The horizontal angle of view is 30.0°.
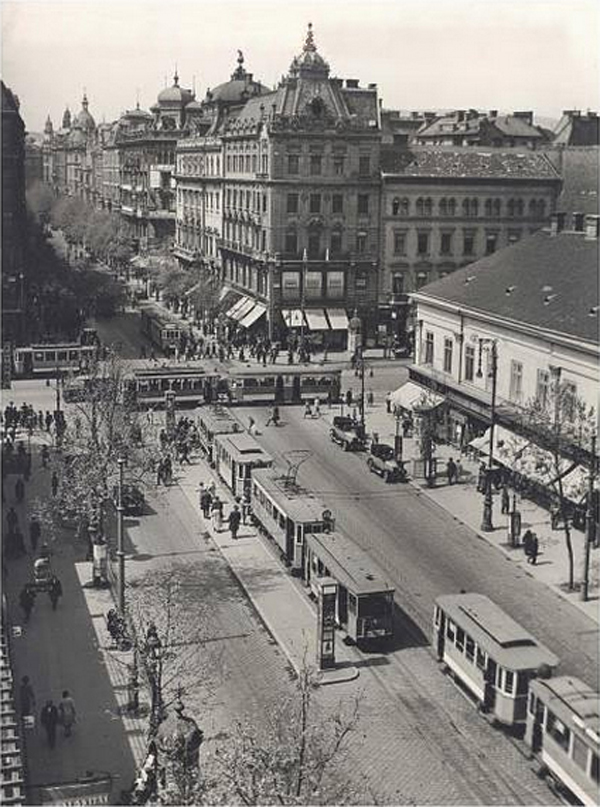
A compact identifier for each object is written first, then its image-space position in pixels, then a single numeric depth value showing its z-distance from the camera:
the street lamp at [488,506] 39.41
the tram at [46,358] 67.44
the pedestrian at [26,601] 31.42
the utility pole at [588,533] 32.03
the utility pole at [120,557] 29.66
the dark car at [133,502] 41.50
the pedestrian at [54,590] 32.44
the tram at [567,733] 21.44
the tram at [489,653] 24.69
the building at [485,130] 111.44
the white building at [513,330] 43.78
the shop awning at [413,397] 51.56
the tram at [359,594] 29.09
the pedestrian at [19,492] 42.00
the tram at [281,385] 61.94
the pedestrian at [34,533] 37.31
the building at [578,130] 111.88
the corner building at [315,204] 77.38
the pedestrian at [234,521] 38.88
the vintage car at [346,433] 51.88
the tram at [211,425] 49.22
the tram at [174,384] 60.09
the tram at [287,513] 34.34
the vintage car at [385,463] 46.31
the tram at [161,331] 76.94
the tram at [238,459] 41.88
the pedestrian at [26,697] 25.36
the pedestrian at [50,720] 24.45
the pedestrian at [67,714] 25.03
